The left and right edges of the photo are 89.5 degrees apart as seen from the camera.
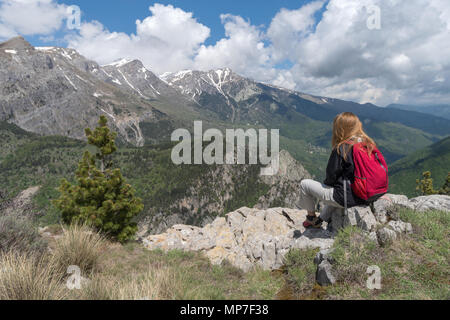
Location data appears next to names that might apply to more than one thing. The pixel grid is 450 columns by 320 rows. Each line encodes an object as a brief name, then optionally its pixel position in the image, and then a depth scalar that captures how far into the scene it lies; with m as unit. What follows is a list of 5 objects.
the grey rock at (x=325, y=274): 4.74
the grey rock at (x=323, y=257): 5.12
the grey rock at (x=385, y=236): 5.29
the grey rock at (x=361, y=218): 5.77
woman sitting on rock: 5.36
